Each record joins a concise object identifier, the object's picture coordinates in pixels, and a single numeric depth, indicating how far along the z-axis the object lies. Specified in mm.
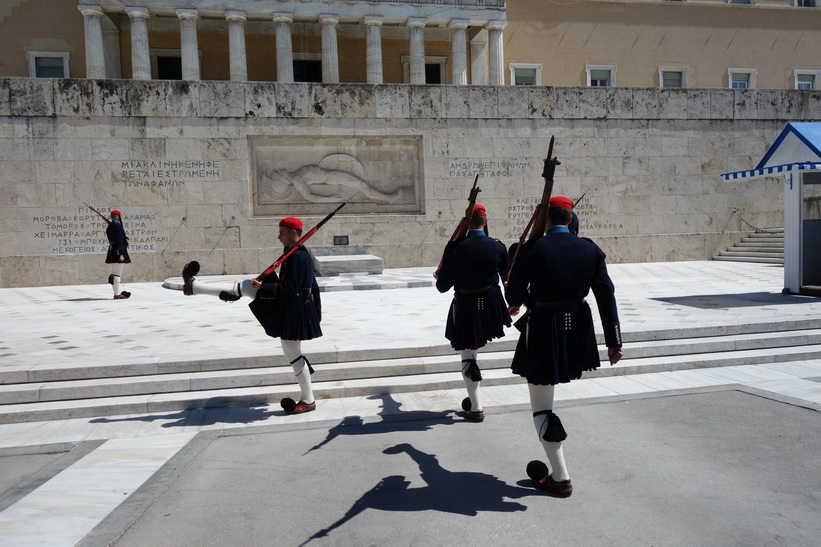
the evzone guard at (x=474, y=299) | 5043
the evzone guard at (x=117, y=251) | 12156
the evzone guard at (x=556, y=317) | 3648
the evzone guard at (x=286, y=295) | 5188
